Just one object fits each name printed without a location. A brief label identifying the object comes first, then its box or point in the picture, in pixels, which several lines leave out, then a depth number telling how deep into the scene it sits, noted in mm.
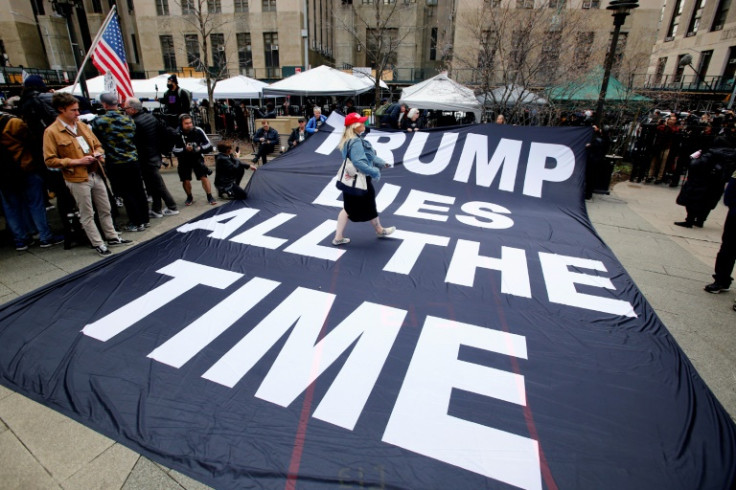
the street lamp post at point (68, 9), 7670
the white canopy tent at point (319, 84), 12977
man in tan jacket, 4230
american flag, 6859
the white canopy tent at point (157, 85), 16891
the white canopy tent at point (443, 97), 12625
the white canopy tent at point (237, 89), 16391
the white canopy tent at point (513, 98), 10347
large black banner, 2160
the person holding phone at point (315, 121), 9996
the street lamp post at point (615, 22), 7774
